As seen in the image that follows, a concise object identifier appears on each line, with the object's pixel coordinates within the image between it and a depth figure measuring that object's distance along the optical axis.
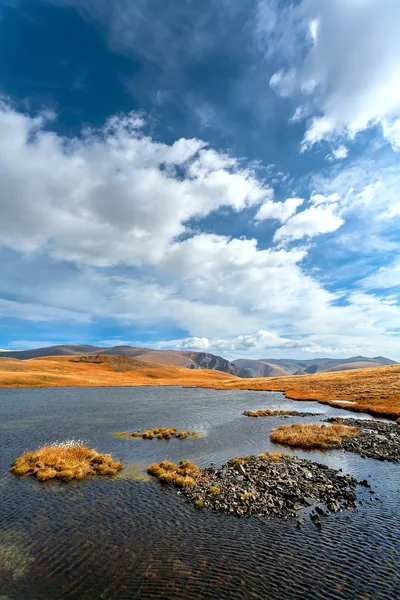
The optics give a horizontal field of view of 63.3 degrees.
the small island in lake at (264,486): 23.16
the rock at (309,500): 23.66
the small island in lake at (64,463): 29.23
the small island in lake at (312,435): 41.02
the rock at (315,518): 20.85
